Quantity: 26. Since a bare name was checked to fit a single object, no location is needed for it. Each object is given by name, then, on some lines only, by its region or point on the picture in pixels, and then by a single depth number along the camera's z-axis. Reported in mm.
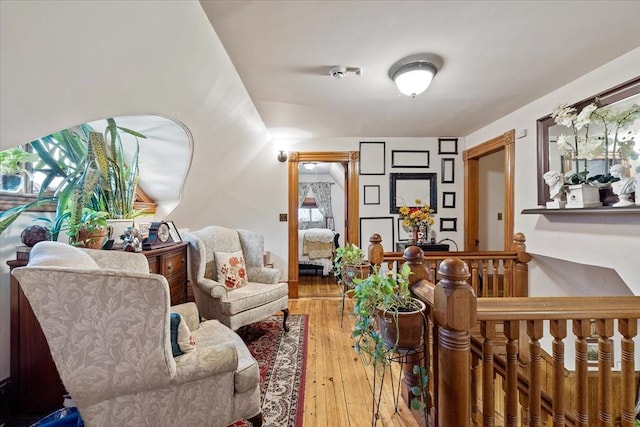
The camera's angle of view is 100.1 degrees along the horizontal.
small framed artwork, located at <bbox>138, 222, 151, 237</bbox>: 2207
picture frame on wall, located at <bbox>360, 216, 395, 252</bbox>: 3836
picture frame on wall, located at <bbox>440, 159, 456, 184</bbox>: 3834
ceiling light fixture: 1827
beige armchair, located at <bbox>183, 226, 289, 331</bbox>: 2311
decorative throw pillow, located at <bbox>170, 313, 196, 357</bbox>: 1249
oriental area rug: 1647
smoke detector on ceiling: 1912
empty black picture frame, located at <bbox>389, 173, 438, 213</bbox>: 3824
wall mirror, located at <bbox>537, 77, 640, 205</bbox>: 1783
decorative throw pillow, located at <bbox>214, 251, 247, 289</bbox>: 2613
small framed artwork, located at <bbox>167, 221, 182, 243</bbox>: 2584
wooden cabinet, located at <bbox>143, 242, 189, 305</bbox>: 2005
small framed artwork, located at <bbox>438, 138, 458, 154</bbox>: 3820
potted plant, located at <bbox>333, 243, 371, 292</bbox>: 2498
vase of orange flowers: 3486
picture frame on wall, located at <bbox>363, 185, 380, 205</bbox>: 3824
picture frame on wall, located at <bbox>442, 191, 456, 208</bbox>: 3842
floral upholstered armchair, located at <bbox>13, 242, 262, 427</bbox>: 1005
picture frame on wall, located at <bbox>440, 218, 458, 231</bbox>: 3838
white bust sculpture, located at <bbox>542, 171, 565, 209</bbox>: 2191
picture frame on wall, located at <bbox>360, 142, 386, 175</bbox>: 3812
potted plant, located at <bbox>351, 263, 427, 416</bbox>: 1153
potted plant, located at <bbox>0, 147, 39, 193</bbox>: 1530
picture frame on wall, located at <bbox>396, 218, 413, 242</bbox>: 3834
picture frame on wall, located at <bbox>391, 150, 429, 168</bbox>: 3830
